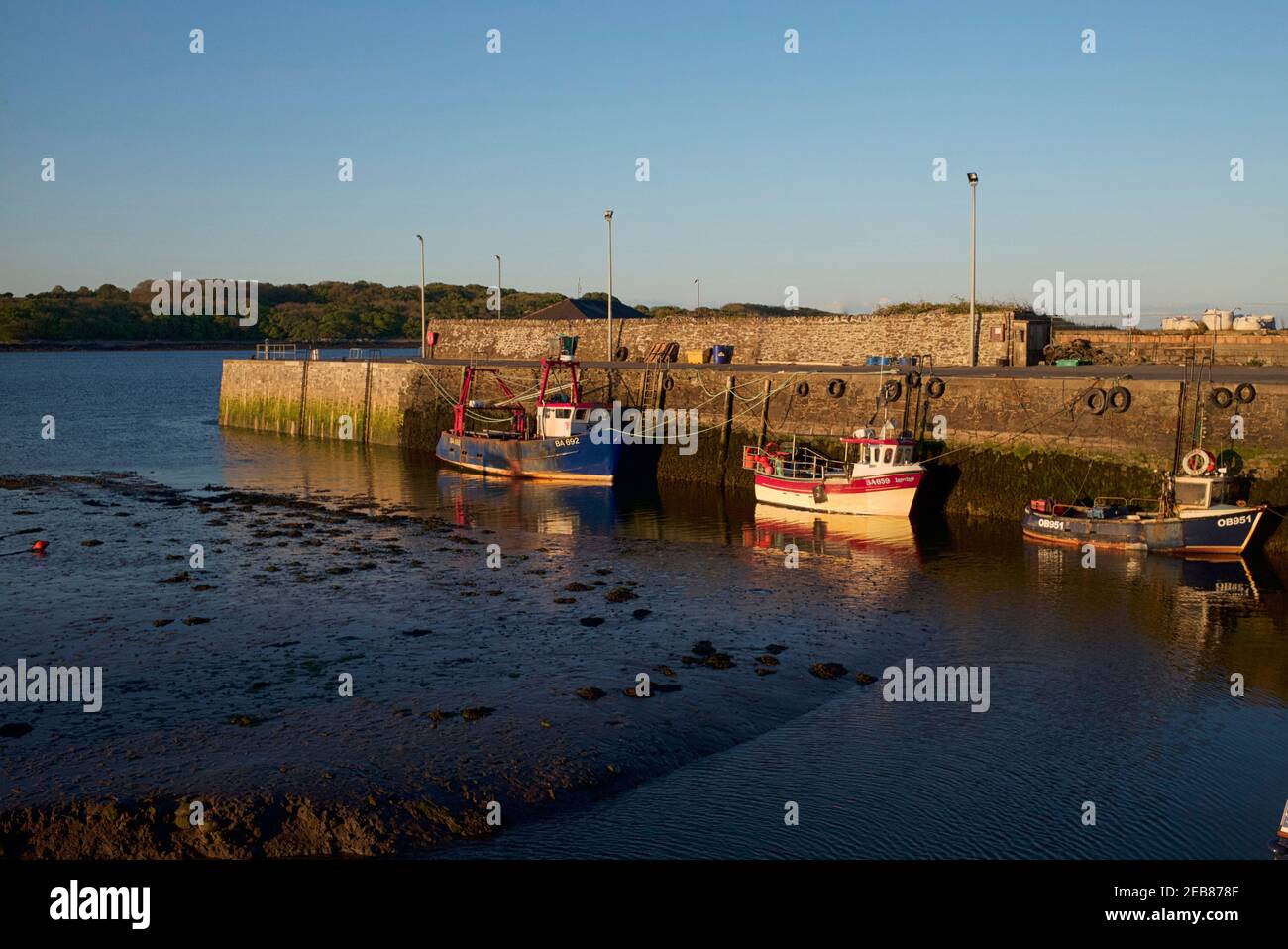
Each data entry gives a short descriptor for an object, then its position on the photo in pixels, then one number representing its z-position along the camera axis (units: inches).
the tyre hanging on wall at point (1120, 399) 1125.1
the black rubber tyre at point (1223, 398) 1064.8
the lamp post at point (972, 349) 1379.2
